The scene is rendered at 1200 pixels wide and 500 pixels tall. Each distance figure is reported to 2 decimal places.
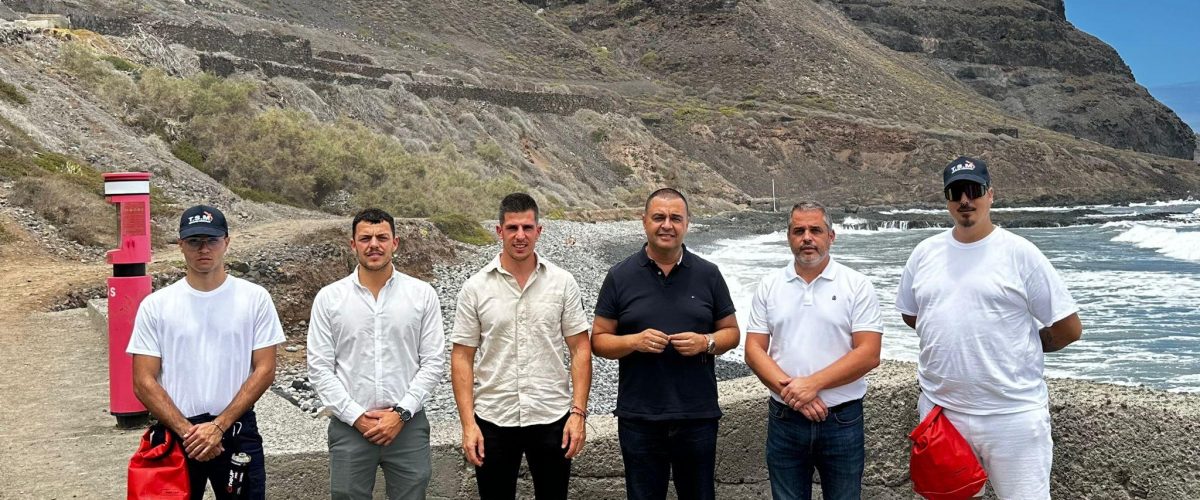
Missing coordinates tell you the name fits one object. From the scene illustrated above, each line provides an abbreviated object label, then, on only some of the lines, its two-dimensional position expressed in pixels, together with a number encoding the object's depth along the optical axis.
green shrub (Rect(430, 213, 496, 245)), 24.72
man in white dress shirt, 3.91
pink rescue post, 6.71
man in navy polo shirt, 3.83
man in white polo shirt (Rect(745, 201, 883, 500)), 3.76
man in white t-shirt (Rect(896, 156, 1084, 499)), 3.54
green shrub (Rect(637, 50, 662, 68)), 105.19
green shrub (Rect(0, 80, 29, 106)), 22.66
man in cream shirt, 3.92
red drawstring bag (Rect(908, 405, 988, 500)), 3.53
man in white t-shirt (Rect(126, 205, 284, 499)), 3.77
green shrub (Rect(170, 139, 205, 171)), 25.23
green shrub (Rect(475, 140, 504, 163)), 48.06
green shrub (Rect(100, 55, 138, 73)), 29.25
